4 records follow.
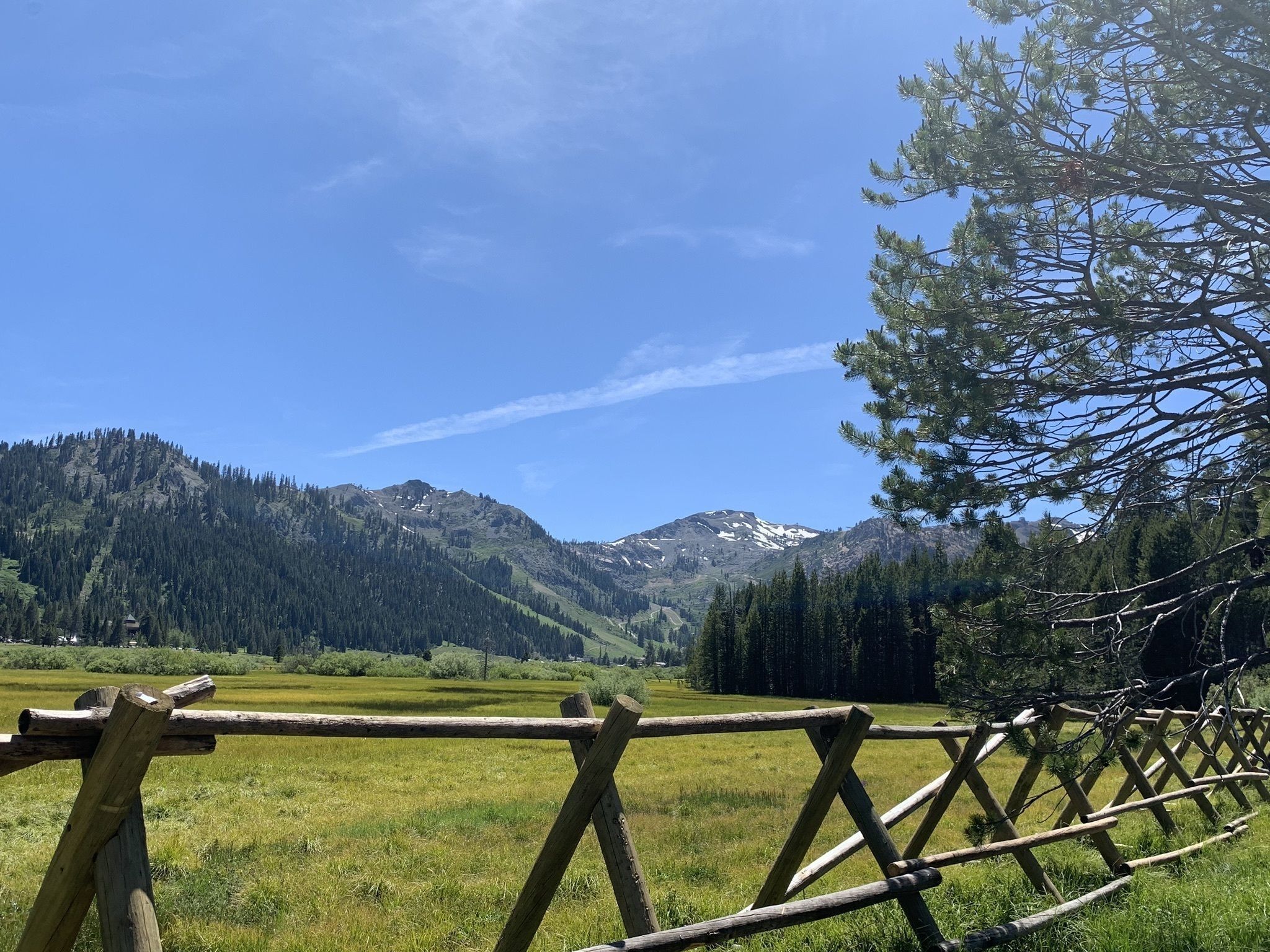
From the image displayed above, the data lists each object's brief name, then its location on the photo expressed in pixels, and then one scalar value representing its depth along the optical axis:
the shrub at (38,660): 95.88
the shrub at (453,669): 120.06
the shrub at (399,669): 121.50
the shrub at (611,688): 66.81
